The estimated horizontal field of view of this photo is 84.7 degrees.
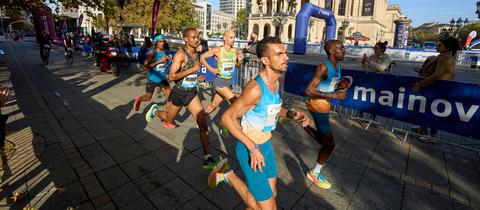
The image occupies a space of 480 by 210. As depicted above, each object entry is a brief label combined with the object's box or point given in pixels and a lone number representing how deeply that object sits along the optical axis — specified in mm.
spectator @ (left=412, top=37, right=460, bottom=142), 4773
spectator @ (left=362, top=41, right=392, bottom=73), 6336
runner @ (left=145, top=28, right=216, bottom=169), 3820
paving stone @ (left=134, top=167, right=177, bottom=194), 3379
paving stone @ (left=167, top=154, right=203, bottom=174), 3836
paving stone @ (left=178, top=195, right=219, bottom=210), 3000
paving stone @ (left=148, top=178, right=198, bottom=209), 3053
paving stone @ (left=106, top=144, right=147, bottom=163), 4133
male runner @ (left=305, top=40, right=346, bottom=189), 3398
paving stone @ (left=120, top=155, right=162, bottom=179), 3701
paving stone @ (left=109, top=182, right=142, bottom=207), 3088
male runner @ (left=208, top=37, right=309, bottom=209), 2064
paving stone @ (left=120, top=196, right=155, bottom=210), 2988
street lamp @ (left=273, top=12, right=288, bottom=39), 36719
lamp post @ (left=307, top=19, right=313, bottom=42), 66550
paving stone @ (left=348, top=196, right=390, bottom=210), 3115
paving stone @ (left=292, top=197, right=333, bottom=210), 3061
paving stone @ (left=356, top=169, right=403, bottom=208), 3271
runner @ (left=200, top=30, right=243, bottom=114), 5352
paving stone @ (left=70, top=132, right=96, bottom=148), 4617
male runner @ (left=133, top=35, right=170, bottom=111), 6246
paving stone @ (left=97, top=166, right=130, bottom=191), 3408
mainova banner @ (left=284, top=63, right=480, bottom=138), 4578
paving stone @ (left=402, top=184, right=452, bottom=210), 3191
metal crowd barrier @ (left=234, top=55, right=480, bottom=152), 5419
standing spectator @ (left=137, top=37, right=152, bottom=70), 10745
